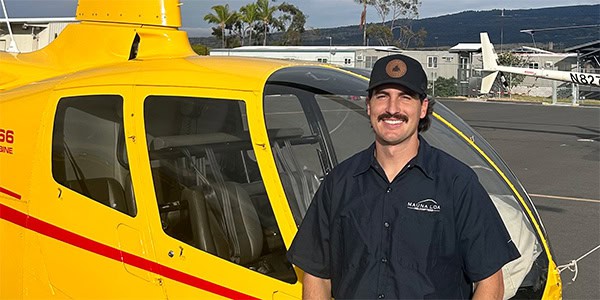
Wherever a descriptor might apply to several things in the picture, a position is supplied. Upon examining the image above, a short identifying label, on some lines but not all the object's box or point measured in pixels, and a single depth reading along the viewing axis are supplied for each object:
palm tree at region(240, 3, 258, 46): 70.94
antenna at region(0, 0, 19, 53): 6.27
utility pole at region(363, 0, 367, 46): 73.13
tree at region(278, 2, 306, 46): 78.44
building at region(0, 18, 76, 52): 23.72
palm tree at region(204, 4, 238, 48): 68.81
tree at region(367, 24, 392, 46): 78.19
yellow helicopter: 3.02
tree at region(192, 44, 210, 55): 38.78
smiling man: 2.27
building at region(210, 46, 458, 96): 45.99
